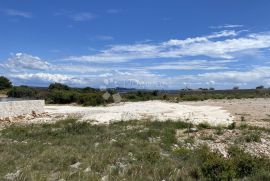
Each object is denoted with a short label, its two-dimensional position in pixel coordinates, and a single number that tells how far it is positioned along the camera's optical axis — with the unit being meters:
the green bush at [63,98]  22.89
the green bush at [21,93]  23.21
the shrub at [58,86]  30.79
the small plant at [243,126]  9.49
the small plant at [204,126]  9.50
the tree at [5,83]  31.55
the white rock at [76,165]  5.20
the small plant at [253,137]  7.37
